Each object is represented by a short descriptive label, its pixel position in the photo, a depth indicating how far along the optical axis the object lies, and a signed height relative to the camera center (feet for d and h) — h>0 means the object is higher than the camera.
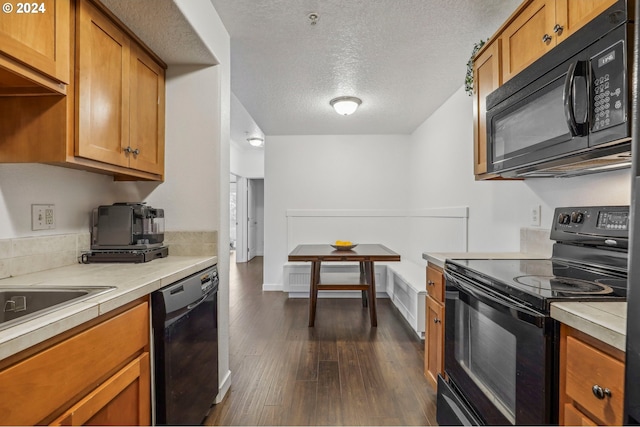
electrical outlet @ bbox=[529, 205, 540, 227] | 6.62 -0.02
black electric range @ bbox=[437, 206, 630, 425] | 3.16 -1.14
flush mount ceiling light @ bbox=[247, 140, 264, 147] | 19.52 +4.41
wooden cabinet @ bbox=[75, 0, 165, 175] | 4.66 +1.94
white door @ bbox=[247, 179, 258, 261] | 25.36 -0.53
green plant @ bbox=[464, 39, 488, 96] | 6.83 +3.08
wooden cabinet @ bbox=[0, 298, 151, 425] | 2.48 -1.48
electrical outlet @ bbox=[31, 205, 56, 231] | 5.00 -0.05
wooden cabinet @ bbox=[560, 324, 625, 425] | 2.45 -1.34
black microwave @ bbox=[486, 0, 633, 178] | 3.28 +1.31
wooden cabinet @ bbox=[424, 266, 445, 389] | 6.08 -2.17
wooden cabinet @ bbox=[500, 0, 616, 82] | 3.94 +2.60
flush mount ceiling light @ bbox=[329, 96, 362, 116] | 10.84 +3.67
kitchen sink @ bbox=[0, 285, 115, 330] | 3.84 -0.98
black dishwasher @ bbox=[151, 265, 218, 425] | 4.41 -2.03
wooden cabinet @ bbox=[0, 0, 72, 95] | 3.56 +1.94
